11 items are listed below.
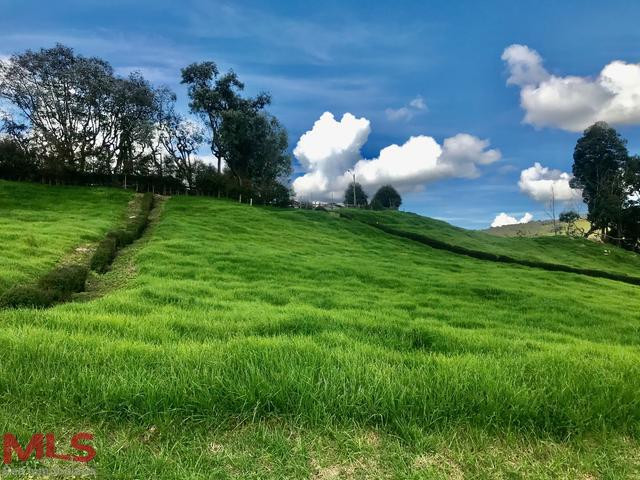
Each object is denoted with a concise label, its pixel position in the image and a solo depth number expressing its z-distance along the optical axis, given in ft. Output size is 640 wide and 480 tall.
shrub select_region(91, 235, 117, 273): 52.15
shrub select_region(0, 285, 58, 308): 27.61
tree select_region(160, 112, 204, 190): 213.25
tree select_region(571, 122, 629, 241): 217.36
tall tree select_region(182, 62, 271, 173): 205.16
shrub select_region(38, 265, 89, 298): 34.14
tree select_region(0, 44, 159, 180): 182.70
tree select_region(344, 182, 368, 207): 364.38
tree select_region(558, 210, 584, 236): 240.12
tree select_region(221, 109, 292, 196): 198.90
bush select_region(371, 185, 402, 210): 359.87
